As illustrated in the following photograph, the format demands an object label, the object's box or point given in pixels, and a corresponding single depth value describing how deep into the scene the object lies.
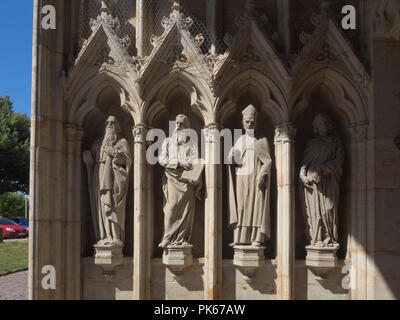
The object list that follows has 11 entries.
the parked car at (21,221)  34.10
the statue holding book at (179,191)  7.04
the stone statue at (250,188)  6.95
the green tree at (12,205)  53.09
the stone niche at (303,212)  6.99
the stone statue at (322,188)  6.88
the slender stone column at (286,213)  6.89
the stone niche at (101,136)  7.53
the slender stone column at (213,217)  6.95
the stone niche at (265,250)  7.06
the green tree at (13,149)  33.31
